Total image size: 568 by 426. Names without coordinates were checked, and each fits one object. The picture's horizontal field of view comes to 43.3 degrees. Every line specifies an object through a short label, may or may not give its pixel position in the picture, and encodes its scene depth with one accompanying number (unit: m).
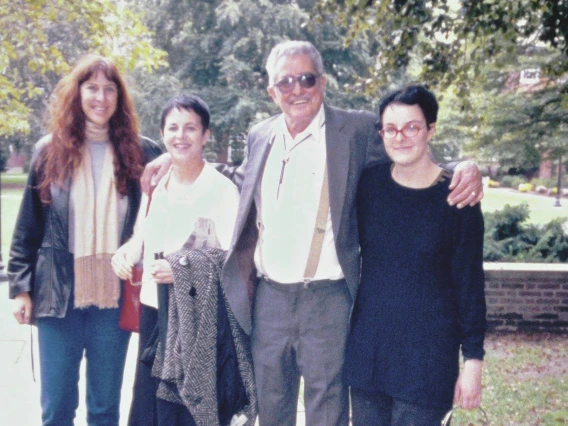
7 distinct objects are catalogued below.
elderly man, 3.25
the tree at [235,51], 26.72
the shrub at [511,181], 47.53
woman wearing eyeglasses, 2.86
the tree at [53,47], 7.30
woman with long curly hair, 3.49
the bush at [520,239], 9.84
